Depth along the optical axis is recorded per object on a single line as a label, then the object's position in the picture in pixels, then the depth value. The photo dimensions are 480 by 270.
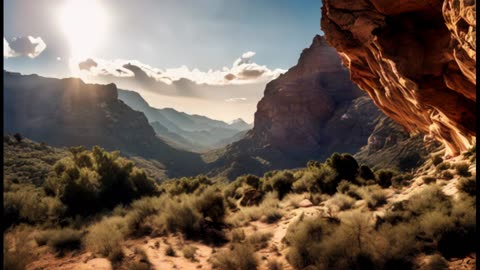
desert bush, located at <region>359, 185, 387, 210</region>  13.59
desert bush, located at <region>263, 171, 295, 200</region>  21.55
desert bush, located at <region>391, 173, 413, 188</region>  19.01
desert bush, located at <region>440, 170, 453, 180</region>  14.72
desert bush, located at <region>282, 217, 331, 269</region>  7.95
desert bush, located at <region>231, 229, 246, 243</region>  11.13
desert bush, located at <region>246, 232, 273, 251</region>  10.42
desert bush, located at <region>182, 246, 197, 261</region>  9.75
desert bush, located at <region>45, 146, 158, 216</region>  17.41
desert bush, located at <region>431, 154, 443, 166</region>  23.11
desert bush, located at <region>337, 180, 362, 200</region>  16.38
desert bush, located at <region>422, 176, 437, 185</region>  15.27
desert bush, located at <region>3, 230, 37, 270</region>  6.94
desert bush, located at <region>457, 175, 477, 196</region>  10.14
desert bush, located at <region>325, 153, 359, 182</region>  20.96
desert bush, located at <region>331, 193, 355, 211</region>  13.88
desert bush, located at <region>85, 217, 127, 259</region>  9.71
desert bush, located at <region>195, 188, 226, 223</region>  14.02
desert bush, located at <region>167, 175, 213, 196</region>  25.58
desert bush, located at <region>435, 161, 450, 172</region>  17.05
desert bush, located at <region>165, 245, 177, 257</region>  10.12
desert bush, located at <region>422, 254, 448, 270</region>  6.23
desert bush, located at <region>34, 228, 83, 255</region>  10.99
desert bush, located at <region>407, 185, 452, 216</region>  8.88
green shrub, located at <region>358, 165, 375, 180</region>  21.28
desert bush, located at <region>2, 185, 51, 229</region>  14.65
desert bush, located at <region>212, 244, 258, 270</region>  7.93
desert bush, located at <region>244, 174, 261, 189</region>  26.15
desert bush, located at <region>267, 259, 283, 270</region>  8.05
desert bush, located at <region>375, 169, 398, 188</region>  20.05
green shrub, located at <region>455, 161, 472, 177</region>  13.65
